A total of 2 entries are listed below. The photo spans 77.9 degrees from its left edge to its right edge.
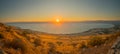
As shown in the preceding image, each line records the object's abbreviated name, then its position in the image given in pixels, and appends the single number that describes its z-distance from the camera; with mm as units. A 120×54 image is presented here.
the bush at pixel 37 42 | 11224
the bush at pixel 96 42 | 8879
